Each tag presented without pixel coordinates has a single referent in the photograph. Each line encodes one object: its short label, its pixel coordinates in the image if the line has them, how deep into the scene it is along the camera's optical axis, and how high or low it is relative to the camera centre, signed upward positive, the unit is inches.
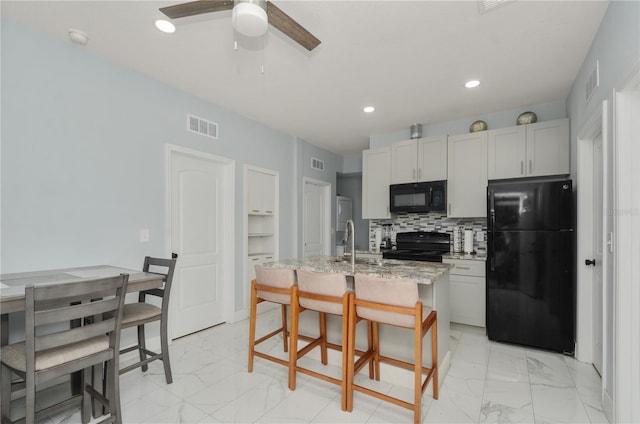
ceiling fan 58.2 +41.2
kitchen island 87.3 -28.6
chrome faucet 97.6 -10.4
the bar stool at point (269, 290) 92.0 -23.7
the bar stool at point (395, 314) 71.0 -25.2
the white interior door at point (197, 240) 130.3 -12.5
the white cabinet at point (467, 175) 150.2 +19.1
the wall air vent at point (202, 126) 131.8 +38.8
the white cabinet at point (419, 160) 161.0 +29.3
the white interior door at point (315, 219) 207.0 -4.2
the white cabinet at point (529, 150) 131.8 +28.8
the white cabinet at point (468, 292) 137.1 -36.3
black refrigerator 112.5 -20.0
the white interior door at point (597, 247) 98.9 -11.4
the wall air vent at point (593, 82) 87.4 +39.7
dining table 61.4 -17.3
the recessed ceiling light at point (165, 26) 84.5 +53.0
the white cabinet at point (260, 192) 163.8 +11.8
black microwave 158.9 +9.0
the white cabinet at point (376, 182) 178.7 +18.4
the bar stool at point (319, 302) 80.2 -24.7
